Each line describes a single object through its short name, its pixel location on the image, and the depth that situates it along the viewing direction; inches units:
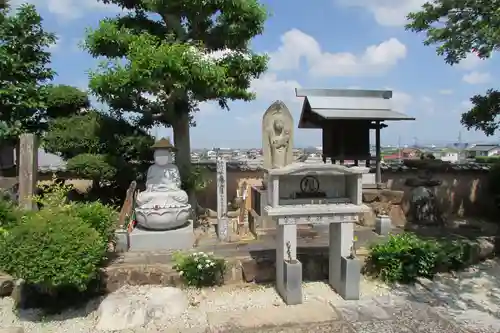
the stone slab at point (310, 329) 203.9
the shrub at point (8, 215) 281.5
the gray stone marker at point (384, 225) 364.2
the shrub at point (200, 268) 254.4
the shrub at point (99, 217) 258.8
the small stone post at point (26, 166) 335.0
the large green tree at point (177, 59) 299.9
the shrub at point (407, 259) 271.7
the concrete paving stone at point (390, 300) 238.2
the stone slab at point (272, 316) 211.0
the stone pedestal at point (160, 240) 301.4
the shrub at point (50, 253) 197.8
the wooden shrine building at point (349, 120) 445.7
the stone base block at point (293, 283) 235.5
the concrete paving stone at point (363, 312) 218.7
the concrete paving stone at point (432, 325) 204.1
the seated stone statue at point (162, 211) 302.4
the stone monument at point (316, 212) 241.3
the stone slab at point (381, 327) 203.8
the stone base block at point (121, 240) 296.5
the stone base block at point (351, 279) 243.3
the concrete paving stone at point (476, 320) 205.2
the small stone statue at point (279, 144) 284.7
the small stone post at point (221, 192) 346.0
